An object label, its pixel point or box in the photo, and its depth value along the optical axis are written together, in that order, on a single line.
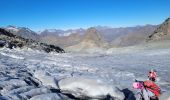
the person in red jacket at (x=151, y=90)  3.53
